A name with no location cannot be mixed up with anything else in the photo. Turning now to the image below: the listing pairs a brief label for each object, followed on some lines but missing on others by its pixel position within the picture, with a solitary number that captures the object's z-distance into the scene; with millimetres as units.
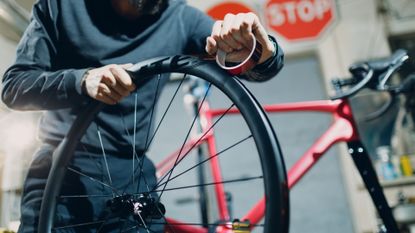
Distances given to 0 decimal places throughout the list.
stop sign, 2352
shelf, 1898
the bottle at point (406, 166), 1940
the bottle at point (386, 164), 1917
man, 534
